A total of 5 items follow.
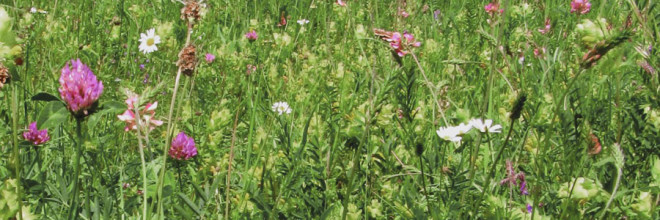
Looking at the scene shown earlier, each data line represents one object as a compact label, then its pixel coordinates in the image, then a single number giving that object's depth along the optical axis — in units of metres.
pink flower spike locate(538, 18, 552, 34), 1.68
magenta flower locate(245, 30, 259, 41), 1.51
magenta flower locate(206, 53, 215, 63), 1.29
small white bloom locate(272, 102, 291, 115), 1.09
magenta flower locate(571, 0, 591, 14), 1.55
